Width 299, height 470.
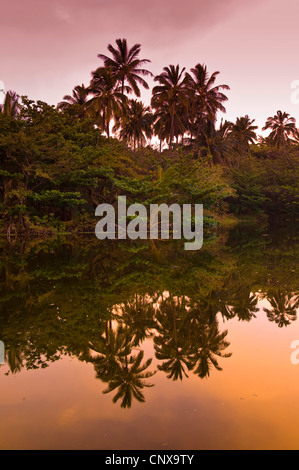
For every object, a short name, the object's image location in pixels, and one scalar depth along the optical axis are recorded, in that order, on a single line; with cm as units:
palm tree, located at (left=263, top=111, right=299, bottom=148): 5741
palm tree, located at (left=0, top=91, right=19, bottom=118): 2561
